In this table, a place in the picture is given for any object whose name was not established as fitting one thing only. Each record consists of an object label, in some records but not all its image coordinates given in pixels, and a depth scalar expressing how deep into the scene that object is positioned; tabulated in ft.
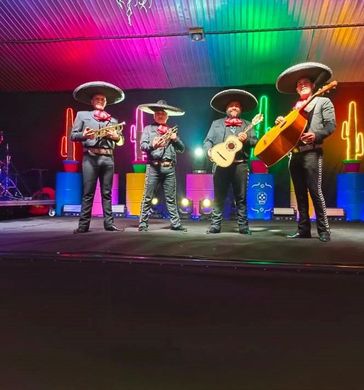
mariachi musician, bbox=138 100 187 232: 16.07
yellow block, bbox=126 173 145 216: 26.09
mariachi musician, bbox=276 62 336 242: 12.59
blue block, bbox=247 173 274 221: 24.64
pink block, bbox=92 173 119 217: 26.43
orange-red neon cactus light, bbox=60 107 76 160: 27.96
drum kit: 26.73
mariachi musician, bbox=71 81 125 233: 15.19
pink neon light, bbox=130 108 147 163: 27.63
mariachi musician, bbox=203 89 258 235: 14.88
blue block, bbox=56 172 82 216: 26.48
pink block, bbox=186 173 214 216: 25.50
